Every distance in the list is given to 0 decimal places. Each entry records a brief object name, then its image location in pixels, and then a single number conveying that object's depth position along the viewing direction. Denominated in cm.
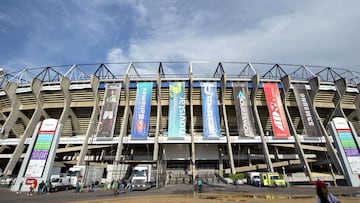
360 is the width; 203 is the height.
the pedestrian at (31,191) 2291
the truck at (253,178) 3206
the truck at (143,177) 2683
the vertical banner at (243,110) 3897
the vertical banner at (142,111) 3944
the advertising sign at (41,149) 2636
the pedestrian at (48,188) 2478
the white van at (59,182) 2613
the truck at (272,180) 3016
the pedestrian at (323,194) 450
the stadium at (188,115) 3953
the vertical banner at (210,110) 3953
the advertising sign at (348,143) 3044
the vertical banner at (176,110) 3991
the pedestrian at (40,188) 2379
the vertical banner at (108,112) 3878
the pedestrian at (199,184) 2301
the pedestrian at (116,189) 2219
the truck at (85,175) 3110
